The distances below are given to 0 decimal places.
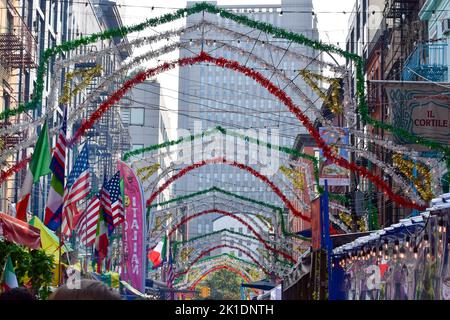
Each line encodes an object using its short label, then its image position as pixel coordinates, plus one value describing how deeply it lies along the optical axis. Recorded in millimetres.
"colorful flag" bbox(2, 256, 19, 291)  12758
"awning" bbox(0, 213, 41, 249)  17641
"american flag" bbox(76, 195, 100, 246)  28062
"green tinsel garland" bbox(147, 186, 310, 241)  48319
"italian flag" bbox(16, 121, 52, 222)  19656
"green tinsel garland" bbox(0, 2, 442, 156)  22469
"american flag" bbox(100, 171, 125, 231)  31203
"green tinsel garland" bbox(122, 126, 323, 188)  34719
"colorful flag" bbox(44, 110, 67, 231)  19438
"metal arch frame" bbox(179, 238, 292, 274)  57819
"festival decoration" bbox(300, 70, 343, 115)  24375
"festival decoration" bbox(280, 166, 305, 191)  42219
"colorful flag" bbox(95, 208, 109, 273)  27094
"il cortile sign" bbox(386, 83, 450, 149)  22734
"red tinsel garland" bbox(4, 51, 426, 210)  23297
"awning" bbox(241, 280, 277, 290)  47656
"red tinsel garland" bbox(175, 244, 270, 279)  64662
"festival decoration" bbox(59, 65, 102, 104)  23328
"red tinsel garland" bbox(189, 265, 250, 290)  96044
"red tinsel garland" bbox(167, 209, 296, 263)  52569
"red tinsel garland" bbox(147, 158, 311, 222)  36781
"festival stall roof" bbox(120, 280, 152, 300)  32456
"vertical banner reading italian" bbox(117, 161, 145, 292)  32250
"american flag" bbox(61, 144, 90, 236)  24594
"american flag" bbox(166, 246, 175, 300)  66625
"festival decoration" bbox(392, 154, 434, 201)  28703
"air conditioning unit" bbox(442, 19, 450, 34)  36453
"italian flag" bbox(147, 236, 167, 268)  57750
